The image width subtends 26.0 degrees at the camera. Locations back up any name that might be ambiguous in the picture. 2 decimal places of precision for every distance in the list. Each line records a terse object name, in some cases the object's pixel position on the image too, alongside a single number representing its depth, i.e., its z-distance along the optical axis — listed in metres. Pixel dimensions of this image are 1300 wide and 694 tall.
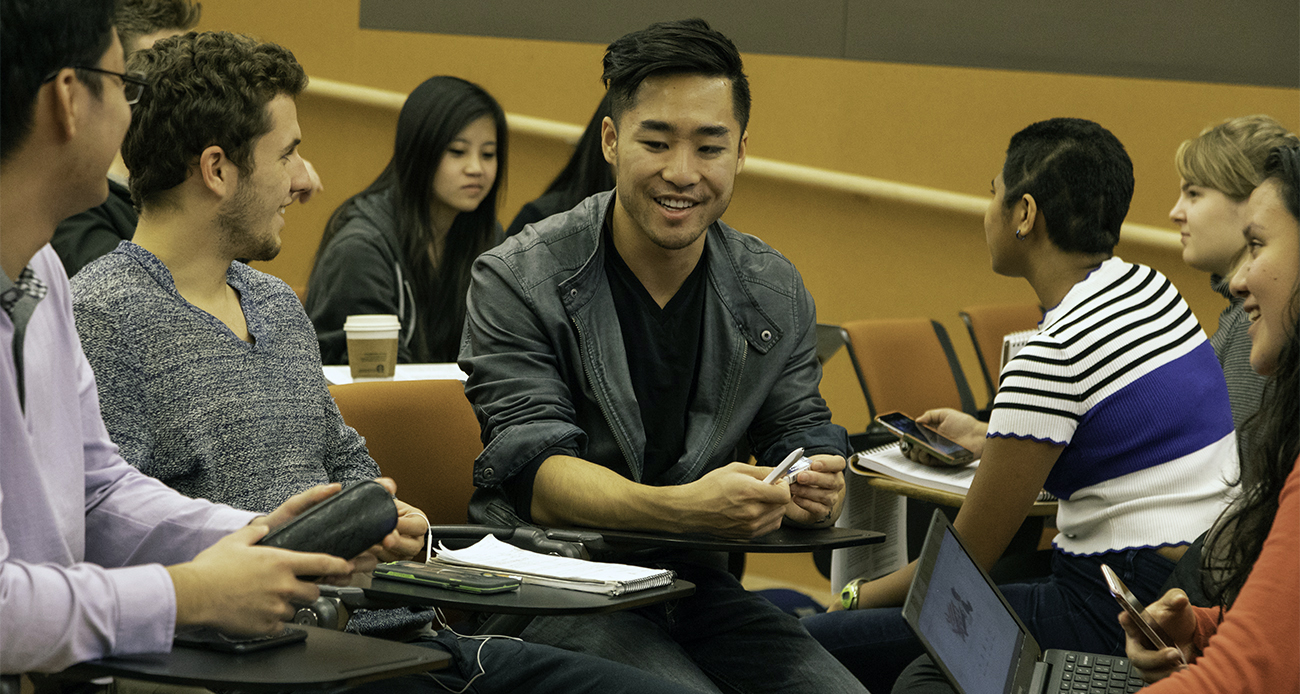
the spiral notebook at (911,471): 3.87
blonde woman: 4.16
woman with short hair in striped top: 3.61
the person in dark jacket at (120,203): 3.93
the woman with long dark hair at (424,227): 4.51
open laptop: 3.18
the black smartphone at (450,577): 3.20
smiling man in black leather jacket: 3.48
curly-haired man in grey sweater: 3.33
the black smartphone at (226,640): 2.81
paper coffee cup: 4.04
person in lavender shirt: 2.57
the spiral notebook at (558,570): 3.23
